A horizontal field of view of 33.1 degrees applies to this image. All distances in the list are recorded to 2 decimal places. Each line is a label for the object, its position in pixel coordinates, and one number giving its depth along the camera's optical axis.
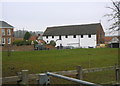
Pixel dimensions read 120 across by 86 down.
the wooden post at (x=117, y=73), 7.67
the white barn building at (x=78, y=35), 65.19
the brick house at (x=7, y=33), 56.59
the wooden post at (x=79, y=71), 6.95
